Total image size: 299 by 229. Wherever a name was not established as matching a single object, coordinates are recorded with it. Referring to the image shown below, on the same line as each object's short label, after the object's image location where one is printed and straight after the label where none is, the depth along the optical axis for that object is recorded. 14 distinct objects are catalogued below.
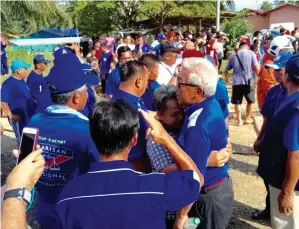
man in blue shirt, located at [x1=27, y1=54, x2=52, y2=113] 5.30
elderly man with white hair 2.14
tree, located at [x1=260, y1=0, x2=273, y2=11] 85.43
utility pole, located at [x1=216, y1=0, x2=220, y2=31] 15.94
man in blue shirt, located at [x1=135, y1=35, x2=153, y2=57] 12.24
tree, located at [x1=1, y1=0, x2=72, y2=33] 17.22
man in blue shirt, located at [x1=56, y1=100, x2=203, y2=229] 1.49
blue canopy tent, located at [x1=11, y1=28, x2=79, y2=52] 18.36
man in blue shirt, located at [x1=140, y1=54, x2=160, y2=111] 4.34
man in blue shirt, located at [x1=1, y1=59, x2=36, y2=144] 5.13
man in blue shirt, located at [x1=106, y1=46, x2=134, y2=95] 4.25
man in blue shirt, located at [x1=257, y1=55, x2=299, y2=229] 2.56
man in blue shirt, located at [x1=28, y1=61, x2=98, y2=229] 2.18
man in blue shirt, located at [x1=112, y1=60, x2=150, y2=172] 2.66
